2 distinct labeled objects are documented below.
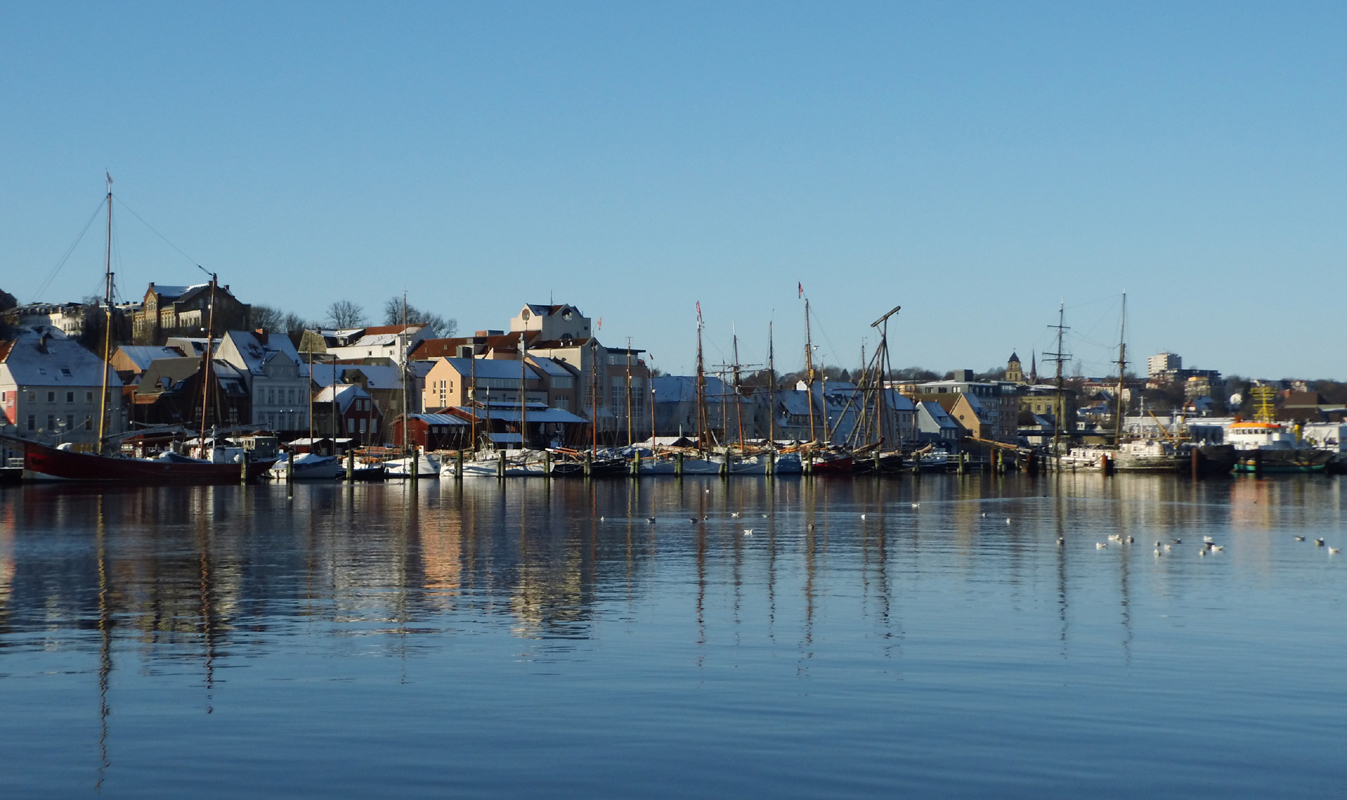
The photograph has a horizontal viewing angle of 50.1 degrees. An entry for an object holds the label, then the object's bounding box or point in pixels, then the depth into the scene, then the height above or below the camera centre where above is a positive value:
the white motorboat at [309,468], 112.62 -2.94
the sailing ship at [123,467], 99.06 -2.42
